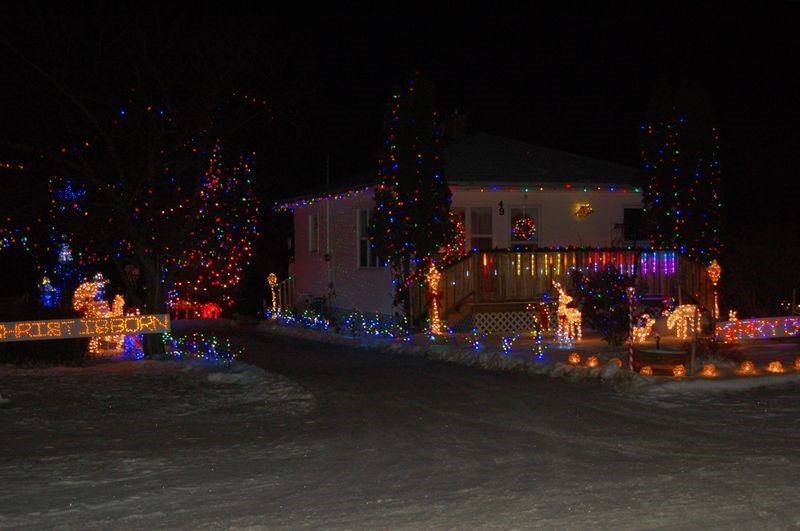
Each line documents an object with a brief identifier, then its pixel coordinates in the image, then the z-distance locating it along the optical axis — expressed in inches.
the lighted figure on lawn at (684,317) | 709.9
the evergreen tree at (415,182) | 884.0
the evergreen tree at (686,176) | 934.4
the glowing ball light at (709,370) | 574.3
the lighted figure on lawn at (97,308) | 855.1
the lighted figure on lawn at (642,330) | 717.9
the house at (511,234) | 876.6
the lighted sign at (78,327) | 631.2
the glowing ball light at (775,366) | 584.7
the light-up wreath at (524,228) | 984.9
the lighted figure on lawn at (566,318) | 752.3
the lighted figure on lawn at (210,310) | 1405.0
